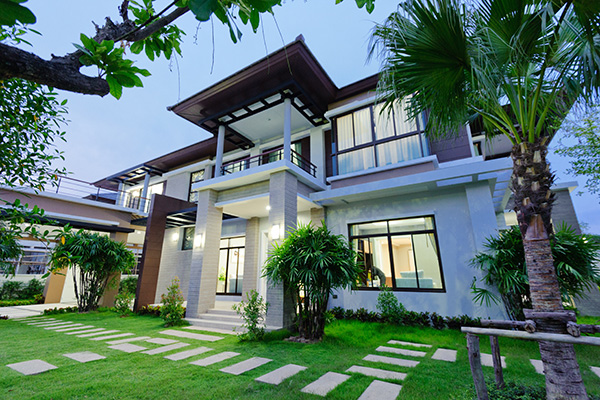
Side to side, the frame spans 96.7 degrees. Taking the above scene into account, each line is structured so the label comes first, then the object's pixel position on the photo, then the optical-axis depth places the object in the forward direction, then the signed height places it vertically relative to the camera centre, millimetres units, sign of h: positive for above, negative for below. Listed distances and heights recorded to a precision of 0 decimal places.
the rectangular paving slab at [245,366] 3487 -1176
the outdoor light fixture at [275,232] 6336 +1046
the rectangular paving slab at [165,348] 4344 -1159
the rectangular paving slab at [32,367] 3389 -1127
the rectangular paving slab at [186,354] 4027 -1164
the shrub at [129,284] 11520 -248
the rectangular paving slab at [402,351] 4254 -1187
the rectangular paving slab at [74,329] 6059 -1129
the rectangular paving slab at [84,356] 3915 -1139
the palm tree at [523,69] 2244 +2056
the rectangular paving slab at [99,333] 5566 -1137
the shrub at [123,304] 8219 -769
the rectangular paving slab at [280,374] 3182 -1184
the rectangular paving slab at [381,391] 2752 -1184
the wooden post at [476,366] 2256 -739
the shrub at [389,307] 6184 -698
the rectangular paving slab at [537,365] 3425 -1160
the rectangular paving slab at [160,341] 5016 -1157
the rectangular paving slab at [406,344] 4809 -1183
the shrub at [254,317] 5188 -778
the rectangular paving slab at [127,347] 4461 -1153
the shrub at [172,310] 6672 -775
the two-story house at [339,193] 6266 +2157
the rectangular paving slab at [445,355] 3966 -1171
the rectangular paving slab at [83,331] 5734 -1134
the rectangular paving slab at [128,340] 4986 -1149
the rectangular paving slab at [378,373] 3273 -1182
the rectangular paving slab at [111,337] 5288 -1142
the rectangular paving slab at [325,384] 2883 -1182
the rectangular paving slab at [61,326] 6293 -1124
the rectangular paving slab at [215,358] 3805 -1173
